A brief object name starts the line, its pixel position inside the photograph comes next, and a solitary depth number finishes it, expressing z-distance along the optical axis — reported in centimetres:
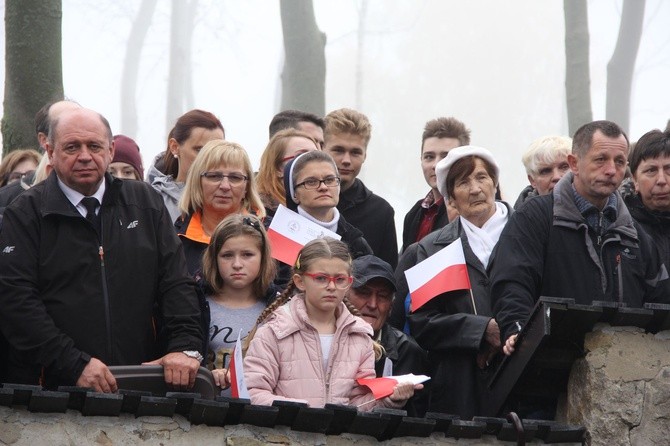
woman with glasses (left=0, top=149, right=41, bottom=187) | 1362
